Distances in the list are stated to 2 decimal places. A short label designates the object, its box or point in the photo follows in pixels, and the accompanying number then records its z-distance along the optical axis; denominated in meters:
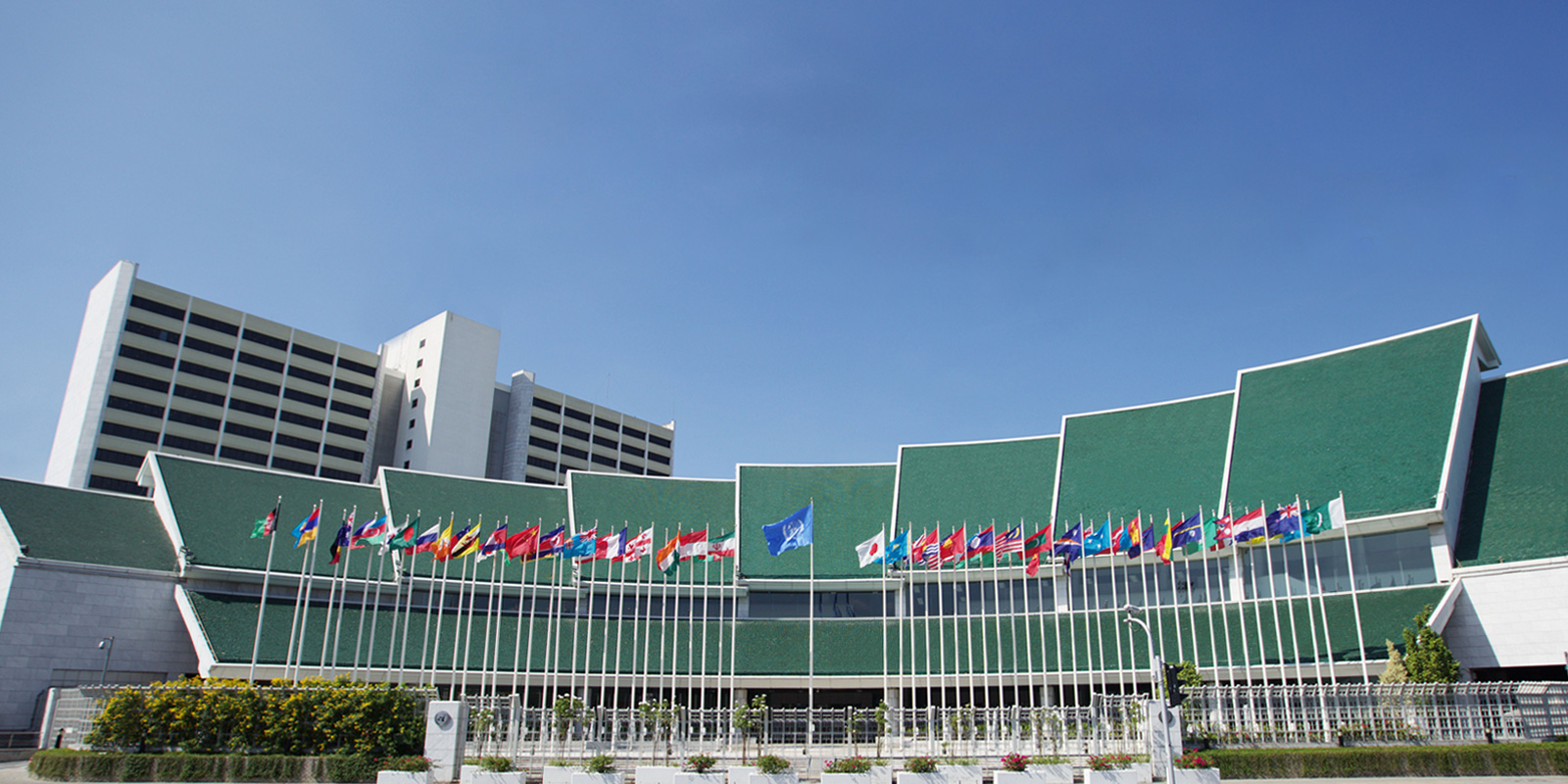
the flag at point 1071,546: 39.91
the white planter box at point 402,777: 23.45
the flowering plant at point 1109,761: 25.48
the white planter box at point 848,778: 24.05
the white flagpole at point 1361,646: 34.05
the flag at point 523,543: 40.16
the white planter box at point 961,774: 24.14
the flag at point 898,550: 40.88
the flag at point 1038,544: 39.58
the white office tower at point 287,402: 75.62
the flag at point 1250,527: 35.97
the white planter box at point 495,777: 24.36
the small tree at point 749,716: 32.19
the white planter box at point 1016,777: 23.10
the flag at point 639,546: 40.28
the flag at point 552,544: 40.81
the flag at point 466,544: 39.69
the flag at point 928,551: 40.00
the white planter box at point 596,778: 23.28
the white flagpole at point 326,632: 39.03
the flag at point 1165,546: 38.03
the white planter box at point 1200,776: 22.86
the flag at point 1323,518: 35.03
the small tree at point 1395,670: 33.47
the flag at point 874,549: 39.81
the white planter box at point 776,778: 23.61
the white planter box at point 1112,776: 23.35
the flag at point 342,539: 39.19
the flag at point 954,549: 40.25
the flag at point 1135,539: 38.53
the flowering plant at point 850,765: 24.89
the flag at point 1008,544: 39.19
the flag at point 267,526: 38.38
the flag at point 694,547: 39.75
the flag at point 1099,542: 39.19
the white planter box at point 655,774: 24.70
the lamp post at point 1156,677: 21.00
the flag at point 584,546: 40.25
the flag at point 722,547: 39.81
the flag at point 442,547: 39.72
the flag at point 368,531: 39.53
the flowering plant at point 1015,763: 25.41
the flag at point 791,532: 39.16
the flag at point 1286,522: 35.31
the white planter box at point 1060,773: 25.05
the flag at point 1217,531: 37.09
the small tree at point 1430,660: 32.50
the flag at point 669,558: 40.06
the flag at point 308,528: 39.03
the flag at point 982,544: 40.00
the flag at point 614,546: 40.50
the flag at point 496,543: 40.31
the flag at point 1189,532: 37.37
